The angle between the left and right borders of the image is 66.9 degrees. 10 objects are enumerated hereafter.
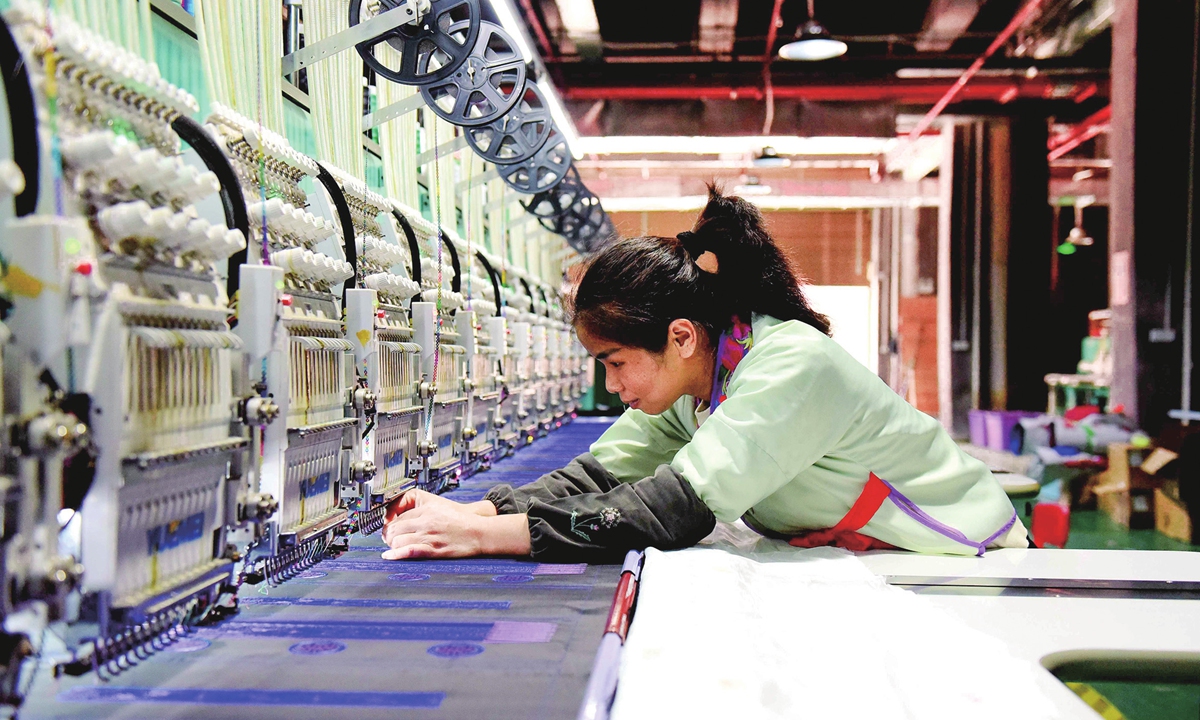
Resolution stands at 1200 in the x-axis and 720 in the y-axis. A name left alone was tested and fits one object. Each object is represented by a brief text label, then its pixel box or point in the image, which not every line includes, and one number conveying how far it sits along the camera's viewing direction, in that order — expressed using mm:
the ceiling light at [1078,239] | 12773
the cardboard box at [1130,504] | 5711
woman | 1592
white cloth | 1001
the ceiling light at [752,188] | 9914
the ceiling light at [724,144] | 8562
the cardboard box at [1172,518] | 5316
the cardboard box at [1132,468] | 5703
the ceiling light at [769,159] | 8719
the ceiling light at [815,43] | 6043
